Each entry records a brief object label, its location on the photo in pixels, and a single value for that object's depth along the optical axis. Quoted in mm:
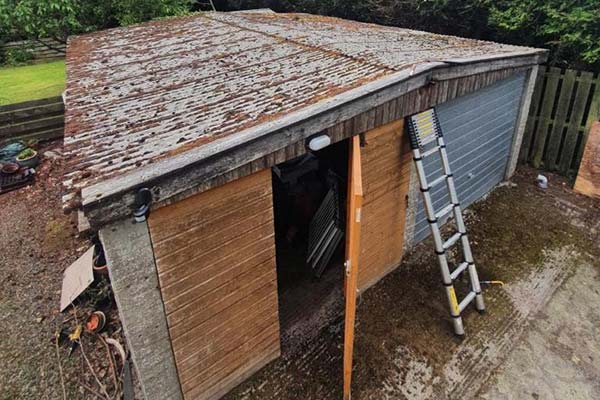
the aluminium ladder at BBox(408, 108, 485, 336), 4602
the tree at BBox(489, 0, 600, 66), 6805
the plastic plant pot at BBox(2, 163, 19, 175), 8453
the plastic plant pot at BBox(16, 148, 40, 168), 8812
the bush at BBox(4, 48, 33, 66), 14117
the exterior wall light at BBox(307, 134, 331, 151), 3480
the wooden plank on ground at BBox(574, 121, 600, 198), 6918
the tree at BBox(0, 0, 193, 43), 9758
